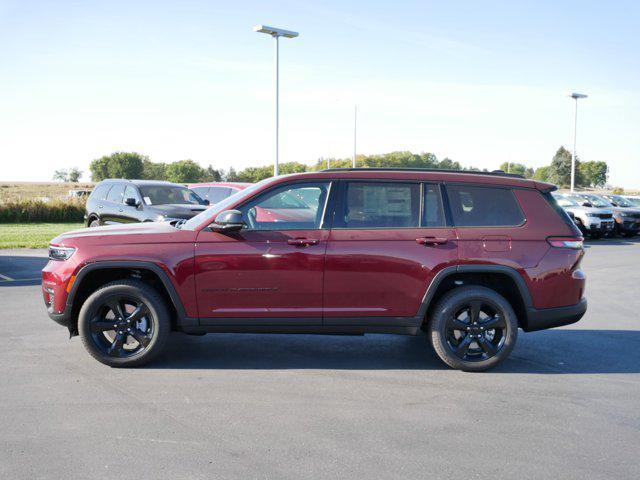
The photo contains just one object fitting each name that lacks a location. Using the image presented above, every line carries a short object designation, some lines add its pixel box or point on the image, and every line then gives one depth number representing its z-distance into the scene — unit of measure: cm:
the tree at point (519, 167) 13101
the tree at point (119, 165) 14000
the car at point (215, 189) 1688
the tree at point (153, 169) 14275
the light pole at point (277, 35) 2358
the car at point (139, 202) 1502
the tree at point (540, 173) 14696
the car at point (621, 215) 2391
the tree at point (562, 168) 9969
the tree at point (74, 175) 17000
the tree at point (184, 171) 14125
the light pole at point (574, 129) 3881
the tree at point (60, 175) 17538
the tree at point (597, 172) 16599
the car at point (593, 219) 2294
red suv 568
